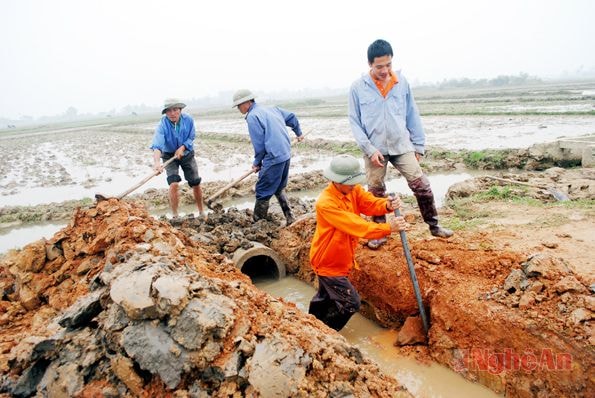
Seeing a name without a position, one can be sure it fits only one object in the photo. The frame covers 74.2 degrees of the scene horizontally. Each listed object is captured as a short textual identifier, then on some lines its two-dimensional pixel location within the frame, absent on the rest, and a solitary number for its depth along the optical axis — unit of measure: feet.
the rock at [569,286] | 9.55
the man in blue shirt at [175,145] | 18.52
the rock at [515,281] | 10.34
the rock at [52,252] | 12.71
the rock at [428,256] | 12.49
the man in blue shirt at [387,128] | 12.18
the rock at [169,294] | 7.68
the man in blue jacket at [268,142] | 16.56
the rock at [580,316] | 8.98
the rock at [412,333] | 11.62
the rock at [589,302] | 9.06
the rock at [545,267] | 10.09
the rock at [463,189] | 21.74
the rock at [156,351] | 7.27
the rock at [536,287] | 9.93
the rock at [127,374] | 7.45
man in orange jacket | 10.02
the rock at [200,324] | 7.41
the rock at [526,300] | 9.79
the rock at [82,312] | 8.51
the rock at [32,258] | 12.22
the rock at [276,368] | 6.97
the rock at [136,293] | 7.65
